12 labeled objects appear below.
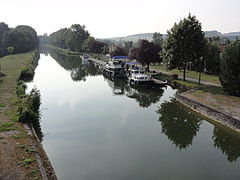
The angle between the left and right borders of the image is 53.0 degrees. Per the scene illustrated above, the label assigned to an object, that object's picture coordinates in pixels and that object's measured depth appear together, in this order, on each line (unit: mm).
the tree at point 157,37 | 122175
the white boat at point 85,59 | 84012
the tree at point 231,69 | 26730
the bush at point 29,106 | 19812
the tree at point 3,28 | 108069
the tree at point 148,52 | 49966
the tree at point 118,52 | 72625
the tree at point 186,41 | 37000
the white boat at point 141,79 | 40312
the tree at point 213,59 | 45781
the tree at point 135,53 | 51912
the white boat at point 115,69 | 51281
